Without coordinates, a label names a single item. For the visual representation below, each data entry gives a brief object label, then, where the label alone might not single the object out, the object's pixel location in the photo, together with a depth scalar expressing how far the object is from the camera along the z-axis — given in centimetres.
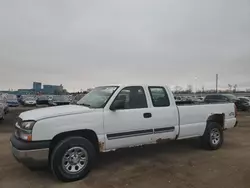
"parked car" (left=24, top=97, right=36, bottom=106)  2631
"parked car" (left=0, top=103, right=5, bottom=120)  1007
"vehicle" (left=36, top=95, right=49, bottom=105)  2952
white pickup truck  329
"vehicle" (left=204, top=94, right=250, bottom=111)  1774
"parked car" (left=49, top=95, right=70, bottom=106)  2416
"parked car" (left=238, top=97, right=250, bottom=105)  1854
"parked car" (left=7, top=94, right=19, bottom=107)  2216
